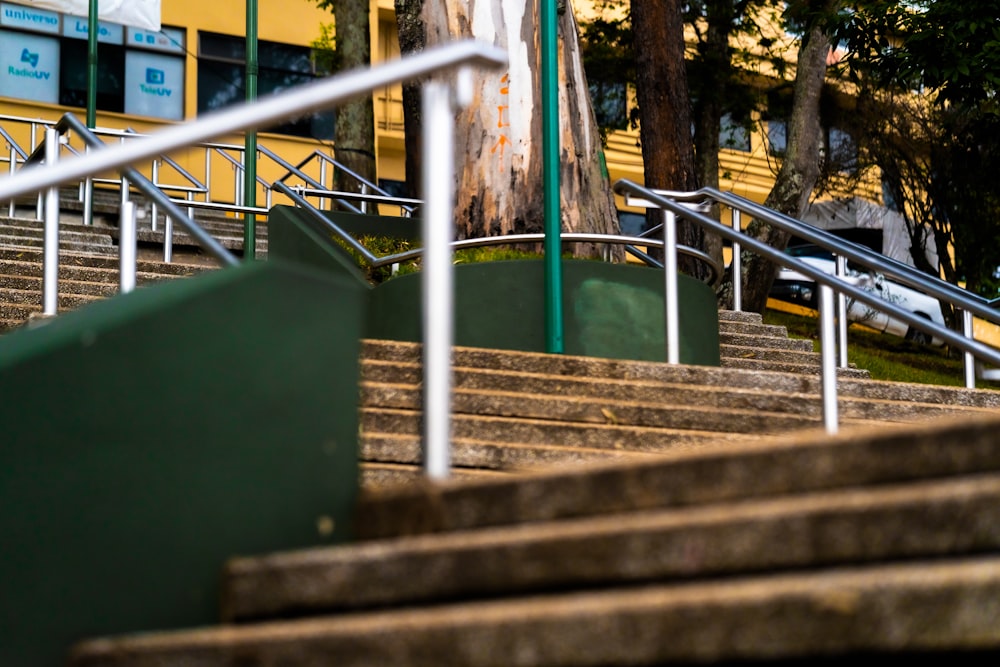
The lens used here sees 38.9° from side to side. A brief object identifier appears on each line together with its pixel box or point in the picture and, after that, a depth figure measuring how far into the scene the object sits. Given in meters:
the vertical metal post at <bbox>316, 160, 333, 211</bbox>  15.18
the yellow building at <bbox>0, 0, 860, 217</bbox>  25.34
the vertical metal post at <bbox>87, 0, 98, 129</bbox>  14.63
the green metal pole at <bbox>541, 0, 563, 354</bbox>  6.78
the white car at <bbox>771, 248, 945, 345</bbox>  20.28
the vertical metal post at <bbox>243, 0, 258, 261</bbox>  9.79
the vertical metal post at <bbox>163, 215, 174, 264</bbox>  9.95
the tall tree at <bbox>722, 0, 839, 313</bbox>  16.97
